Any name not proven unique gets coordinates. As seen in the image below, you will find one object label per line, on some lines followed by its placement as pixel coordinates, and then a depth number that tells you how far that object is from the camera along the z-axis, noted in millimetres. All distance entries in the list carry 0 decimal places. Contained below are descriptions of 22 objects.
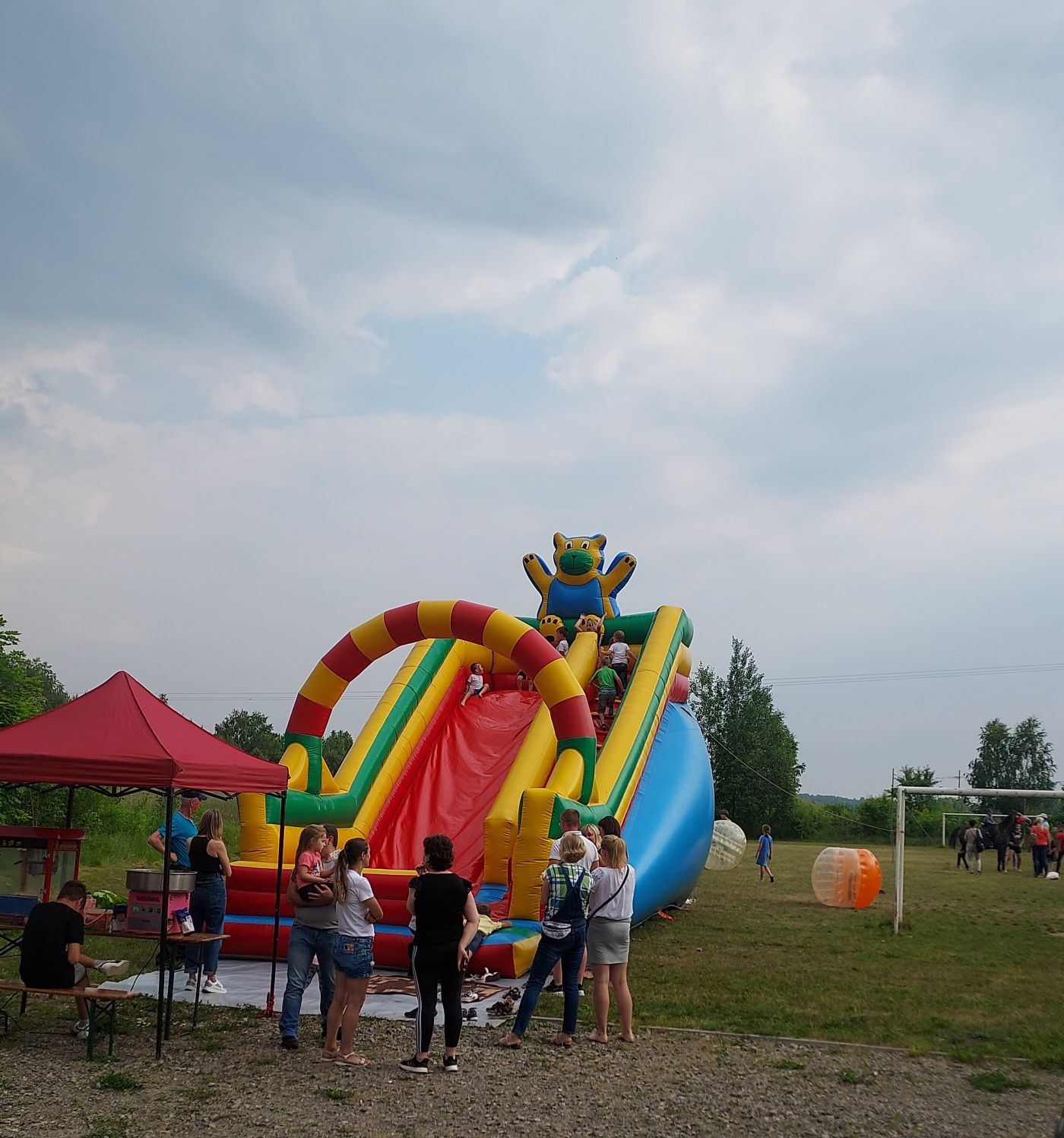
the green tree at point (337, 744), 44997
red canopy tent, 5945
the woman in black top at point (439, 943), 5648
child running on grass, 19125
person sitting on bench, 5852
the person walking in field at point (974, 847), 21703
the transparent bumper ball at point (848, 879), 14211
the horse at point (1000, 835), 22516
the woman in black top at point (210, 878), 7082
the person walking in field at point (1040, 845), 20203
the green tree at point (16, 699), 14617
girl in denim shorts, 5840
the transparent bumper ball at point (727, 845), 19141
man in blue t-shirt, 7381
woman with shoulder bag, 6359
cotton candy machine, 6340
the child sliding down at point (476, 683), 12273
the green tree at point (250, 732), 54969
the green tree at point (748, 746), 43000
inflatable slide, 8461
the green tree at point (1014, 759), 56438
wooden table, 6125
